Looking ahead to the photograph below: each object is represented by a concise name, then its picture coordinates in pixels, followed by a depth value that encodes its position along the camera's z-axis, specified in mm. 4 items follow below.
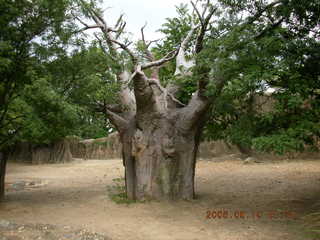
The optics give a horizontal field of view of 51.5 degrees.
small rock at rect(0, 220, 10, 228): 5910
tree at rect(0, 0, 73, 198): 6801
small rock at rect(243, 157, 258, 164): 16192
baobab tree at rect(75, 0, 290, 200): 7800
